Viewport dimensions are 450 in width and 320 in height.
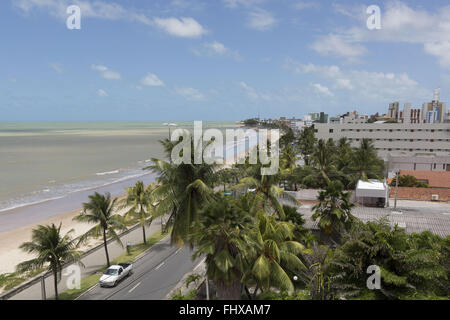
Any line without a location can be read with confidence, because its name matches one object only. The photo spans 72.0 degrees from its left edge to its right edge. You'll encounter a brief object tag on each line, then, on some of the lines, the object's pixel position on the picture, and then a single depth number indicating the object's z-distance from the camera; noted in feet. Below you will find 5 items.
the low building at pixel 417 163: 166.96
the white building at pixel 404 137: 215.51
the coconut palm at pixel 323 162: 127.13
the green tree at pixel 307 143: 207.60
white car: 57.93
